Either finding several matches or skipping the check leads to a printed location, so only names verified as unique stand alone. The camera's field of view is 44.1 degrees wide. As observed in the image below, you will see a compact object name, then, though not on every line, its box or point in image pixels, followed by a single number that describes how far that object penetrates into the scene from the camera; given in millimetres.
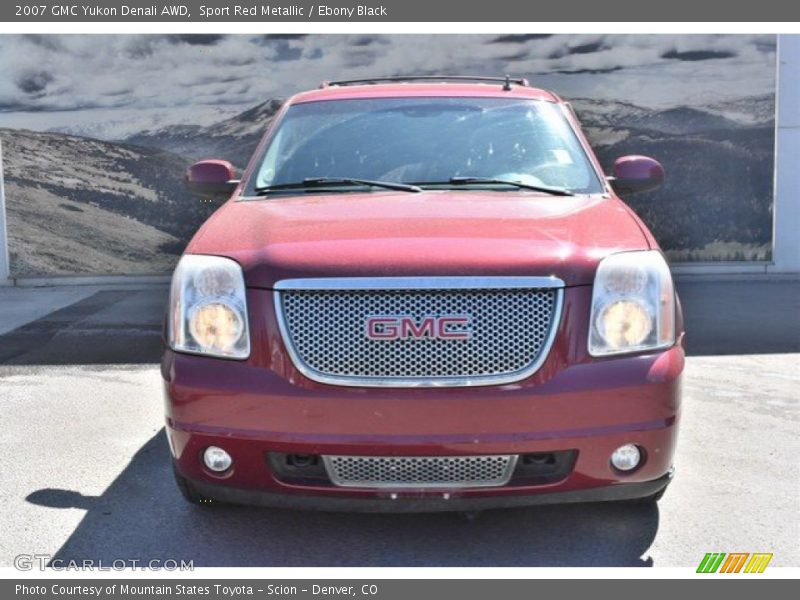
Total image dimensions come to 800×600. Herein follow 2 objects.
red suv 3195
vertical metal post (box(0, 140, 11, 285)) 11430
